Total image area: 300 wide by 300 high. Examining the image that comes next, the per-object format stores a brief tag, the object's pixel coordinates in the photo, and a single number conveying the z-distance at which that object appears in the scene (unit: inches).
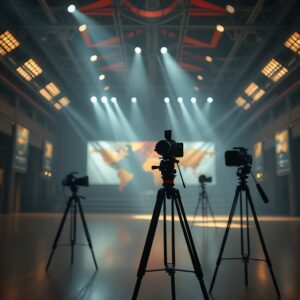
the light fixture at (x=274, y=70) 439.8
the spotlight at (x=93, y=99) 653.9
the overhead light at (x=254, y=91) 532.1
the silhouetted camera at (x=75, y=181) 139.4
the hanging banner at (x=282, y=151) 480.1
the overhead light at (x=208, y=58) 479.0
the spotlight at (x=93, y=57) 476.1
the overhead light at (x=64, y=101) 646.2
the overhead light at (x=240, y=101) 618.4
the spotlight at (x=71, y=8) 352.2
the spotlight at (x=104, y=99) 657.5
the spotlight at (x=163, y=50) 447.7
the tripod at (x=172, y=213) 79.1
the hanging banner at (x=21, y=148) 499.1
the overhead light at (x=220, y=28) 378.6
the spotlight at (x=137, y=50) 441.1
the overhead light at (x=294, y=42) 371.2
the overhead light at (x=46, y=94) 555.5
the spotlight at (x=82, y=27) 383.5
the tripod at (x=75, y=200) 132.3
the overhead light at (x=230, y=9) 354.4
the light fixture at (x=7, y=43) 384.8
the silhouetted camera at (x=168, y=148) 85.4
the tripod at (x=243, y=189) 101.0
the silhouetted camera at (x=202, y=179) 307.1
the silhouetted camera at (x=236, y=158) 102.3
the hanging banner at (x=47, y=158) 626.5
